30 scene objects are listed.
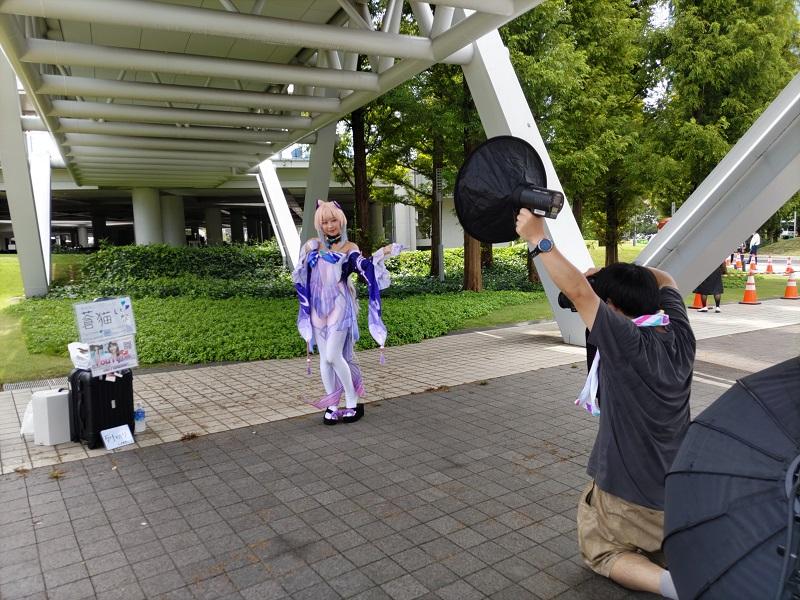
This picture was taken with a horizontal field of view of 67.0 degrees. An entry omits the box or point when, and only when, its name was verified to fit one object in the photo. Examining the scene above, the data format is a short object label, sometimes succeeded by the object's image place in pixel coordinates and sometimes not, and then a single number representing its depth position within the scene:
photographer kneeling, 2.73
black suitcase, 5.29
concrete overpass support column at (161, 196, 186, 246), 34.28
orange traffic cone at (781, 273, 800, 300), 16.44
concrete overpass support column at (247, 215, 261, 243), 57.24
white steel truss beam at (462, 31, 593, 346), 9.09
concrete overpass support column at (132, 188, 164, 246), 29.05
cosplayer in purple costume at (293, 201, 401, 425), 5.97
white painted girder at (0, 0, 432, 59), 6.62
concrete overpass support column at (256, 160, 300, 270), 23.19
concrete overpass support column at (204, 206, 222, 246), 42.54
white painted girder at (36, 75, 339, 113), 9.97
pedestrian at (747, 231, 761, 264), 30.46
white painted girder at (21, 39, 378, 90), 8.18
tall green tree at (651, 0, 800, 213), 17.77
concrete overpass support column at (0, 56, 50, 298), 12.16
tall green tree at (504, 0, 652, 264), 13.35
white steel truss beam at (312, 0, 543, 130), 7.52
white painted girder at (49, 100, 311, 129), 11.69
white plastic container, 5.45
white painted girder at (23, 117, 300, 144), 13.39
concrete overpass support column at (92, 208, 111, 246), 49.64
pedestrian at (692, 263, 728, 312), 12.98
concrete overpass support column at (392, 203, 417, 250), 39.34
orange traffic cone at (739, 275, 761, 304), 15.34
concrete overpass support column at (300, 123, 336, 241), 16.31
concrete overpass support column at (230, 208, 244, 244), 51.23
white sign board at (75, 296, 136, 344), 5.17
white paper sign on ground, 5.37
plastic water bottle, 5.79
